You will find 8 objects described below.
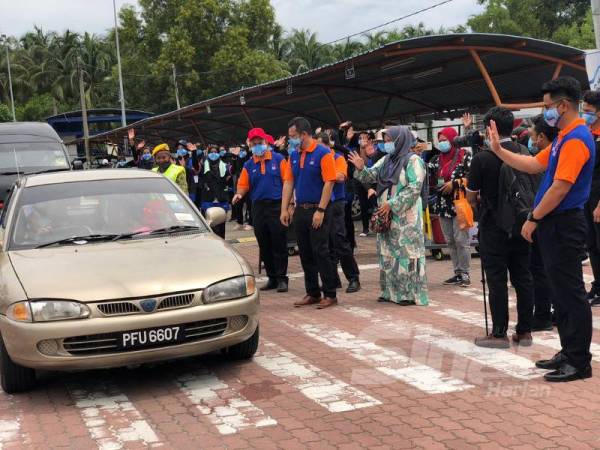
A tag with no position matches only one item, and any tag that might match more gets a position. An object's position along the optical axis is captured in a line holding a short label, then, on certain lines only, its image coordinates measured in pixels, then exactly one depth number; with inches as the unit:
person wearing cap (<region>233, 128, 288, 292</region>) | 377.4
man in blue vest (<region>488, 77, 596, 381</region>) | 202.7
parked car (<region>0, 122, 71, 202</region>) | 591.5
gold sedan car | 203.8
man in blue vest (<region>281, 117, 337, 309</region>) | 330.3
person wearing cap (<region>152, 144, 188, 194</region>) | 404.2
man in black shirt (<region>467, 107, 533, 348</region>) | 245.6
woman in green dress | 324.2
